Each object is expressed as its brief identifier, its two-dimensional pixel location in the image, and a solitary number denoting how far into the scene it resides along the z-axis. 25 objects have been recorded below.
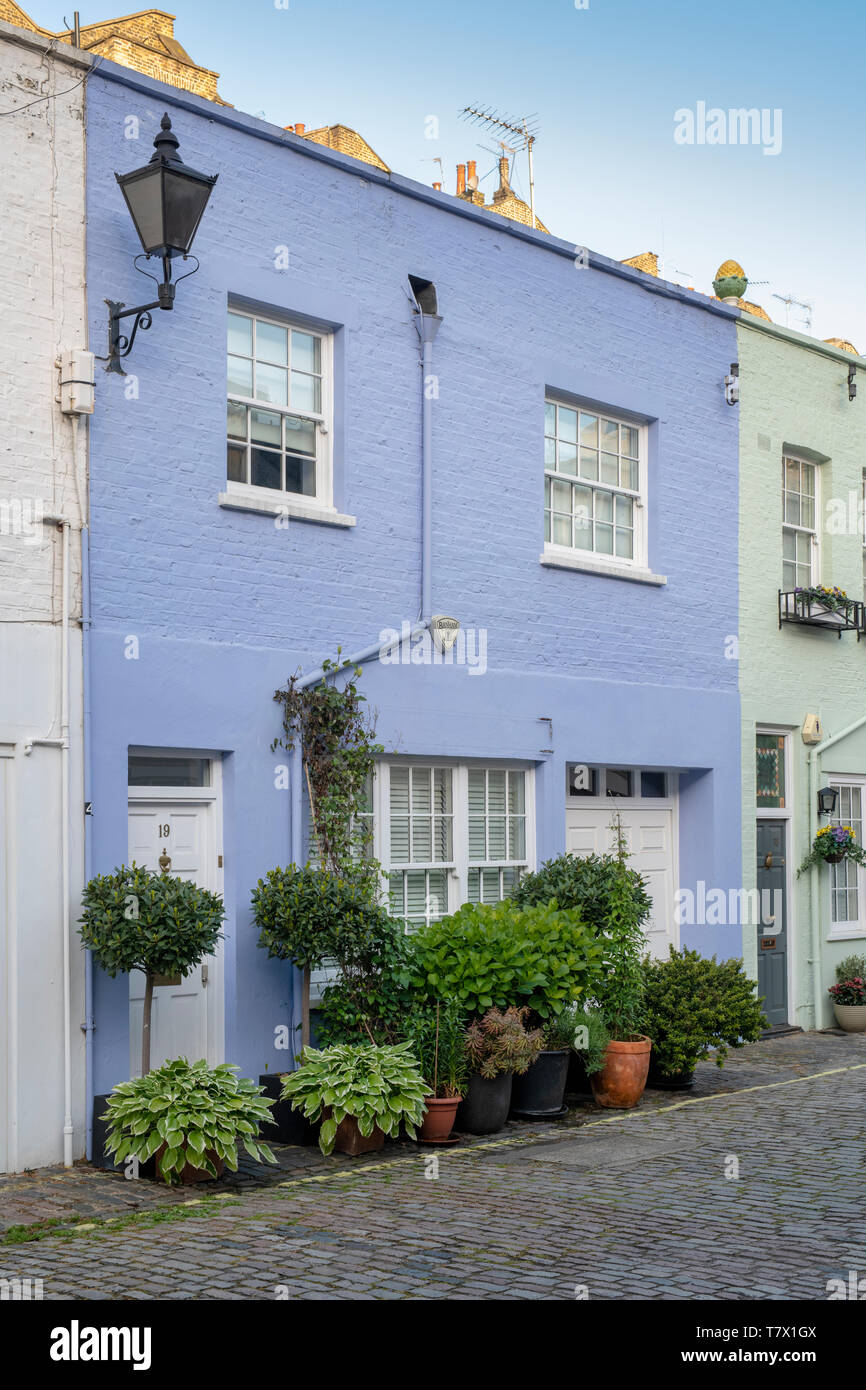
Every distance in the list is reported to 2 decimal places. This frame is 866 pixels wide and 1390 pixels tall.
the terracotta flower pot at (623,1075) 11.12
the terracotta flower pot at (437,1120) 9.76
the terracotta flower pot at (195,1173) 8.52
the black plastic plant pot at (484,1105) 10.12
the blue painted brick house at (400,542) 9.77
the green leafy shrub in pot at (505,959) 10.24
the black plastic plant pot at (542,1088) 10.67
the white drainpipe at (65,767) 8.98
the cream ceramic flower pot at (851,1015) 15.57
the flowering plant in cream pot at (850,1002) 15.59
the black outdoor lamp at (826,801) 15.74
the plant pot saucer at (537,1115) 10.72
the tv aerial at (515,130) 17.59
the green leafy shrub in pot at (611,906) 11.27
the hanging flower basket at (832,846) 15.50
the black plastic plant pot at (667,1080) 11.88
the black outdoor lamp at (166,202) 9.16
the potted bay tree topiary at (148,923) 8.61
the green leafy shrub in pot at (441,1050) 9.96
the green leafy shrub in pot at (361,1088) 9.26
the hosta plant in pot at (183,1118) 8.35
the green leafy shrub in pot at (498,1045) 10.08
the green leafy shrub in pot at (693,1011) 11.54
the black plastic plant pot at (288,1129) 9.70
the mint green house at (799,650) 15.09
